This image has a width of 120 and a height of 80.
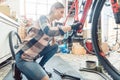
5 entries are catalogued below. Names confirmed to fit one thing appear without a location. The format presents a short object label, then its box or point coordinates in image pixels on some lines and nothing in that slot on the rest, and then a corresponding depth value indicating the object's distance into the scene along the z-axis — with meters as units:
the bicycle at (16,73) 1.82
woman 1.56
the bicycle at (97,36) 1.10
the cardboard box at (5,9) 3.13
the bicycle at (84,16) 1.59
